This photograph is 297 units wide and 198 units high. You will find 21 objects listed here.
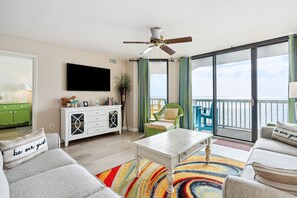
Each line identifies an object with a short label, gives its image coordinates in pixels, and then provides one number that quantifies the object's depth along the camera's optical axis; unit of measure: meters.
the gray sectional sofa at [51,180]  0.96
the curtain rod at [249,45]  2.89
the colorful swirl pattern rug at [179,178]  1.63
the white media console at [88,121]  3.21
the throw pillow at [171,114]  3.79
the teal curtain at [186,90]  4.12
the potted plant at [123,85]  4.53
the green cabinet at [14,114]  4.69
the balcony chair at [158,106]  4.84
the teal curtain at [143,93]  4.40
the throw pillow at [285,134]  1.85
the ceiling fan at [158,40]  2.33
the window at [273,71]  3.02
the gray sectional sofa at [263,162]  0.75
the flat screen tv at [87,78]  3.61
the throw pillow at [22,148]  1.37
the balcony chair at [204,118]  4.22
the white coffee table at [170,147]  1.53
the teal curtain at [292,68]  2.70
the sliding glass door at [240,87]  3.17
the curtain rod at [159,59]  4.51
